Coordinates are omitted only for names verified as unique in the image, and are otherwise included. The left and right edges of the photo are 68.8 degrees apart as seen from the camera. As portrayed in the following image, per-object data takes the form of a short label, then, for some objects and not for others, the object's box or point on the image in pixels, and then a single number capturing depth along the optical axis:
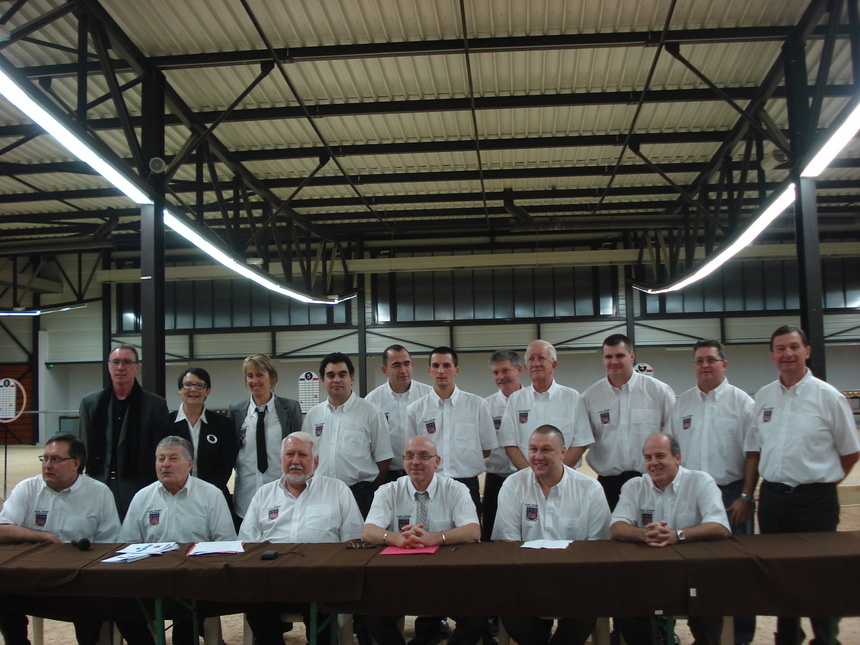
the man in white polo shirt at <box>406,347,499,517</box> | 4.73
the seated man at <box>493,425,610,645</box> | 3.77
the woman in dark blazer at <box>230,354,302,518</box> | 4.69
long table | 3.00
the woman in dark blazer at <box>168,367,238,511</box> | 4.58
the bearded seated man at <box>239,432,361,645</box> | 3.95
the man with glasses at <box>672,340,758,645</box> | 4.39
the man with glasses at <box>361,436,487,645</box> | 3.85
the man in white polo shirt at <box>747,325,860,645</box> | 3.86
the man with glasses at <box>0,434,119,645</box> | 3.96
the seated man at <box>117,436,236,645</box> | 3.98
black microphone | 3.58
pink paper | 3.39
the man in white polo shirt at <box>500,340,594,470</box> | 4.61
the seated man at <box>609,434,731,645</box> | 3.39
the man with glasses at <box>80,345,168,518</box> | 4.57
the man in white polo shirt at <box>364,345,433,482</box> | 5.27
